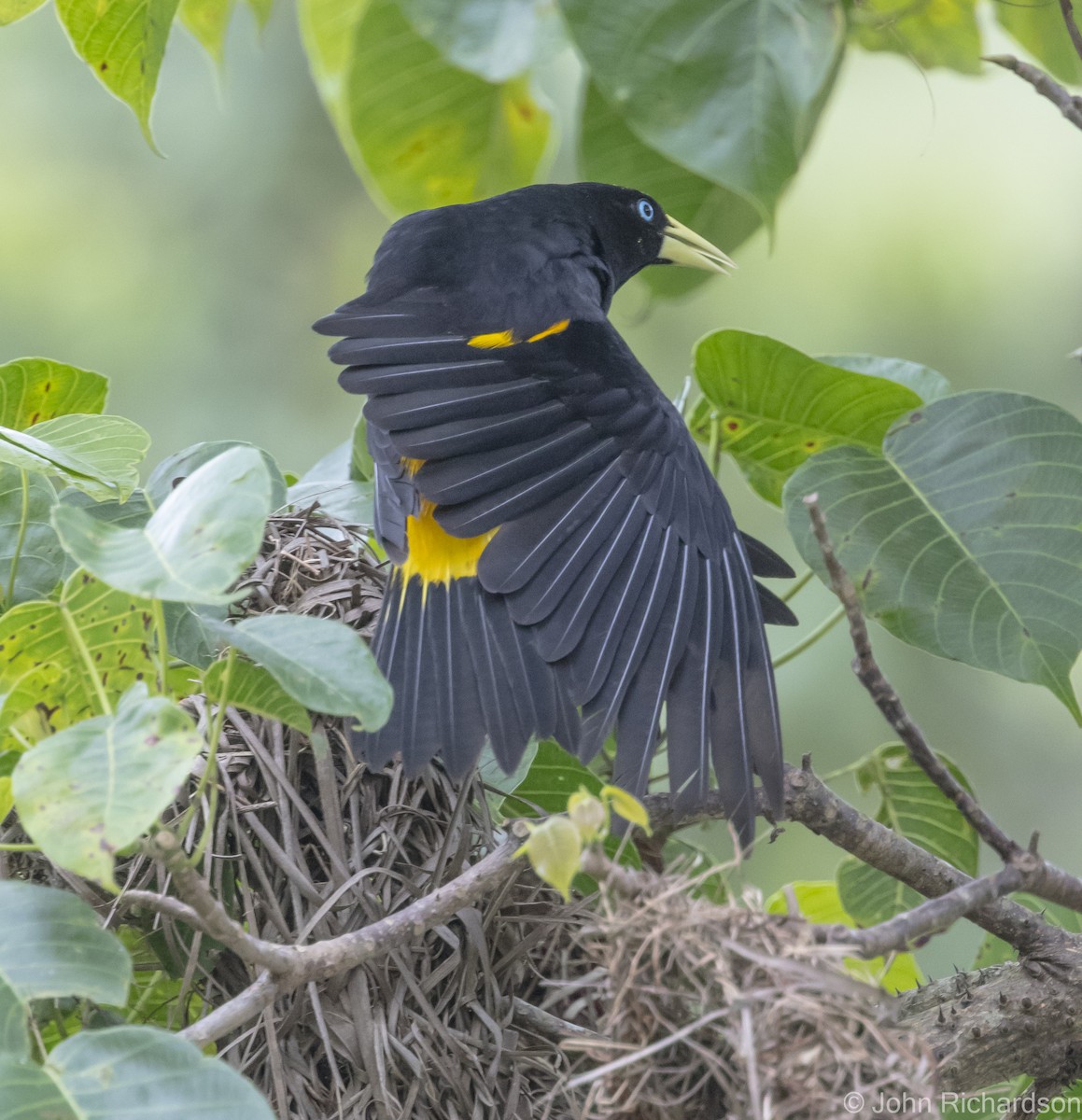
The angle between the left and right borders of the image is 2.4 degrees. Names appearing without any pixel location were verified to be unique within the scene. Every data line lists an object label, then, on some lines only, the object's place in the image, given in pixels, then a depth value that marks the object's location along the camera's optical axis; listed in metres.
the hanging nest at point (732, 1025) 5.55
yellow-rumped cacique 8.25
